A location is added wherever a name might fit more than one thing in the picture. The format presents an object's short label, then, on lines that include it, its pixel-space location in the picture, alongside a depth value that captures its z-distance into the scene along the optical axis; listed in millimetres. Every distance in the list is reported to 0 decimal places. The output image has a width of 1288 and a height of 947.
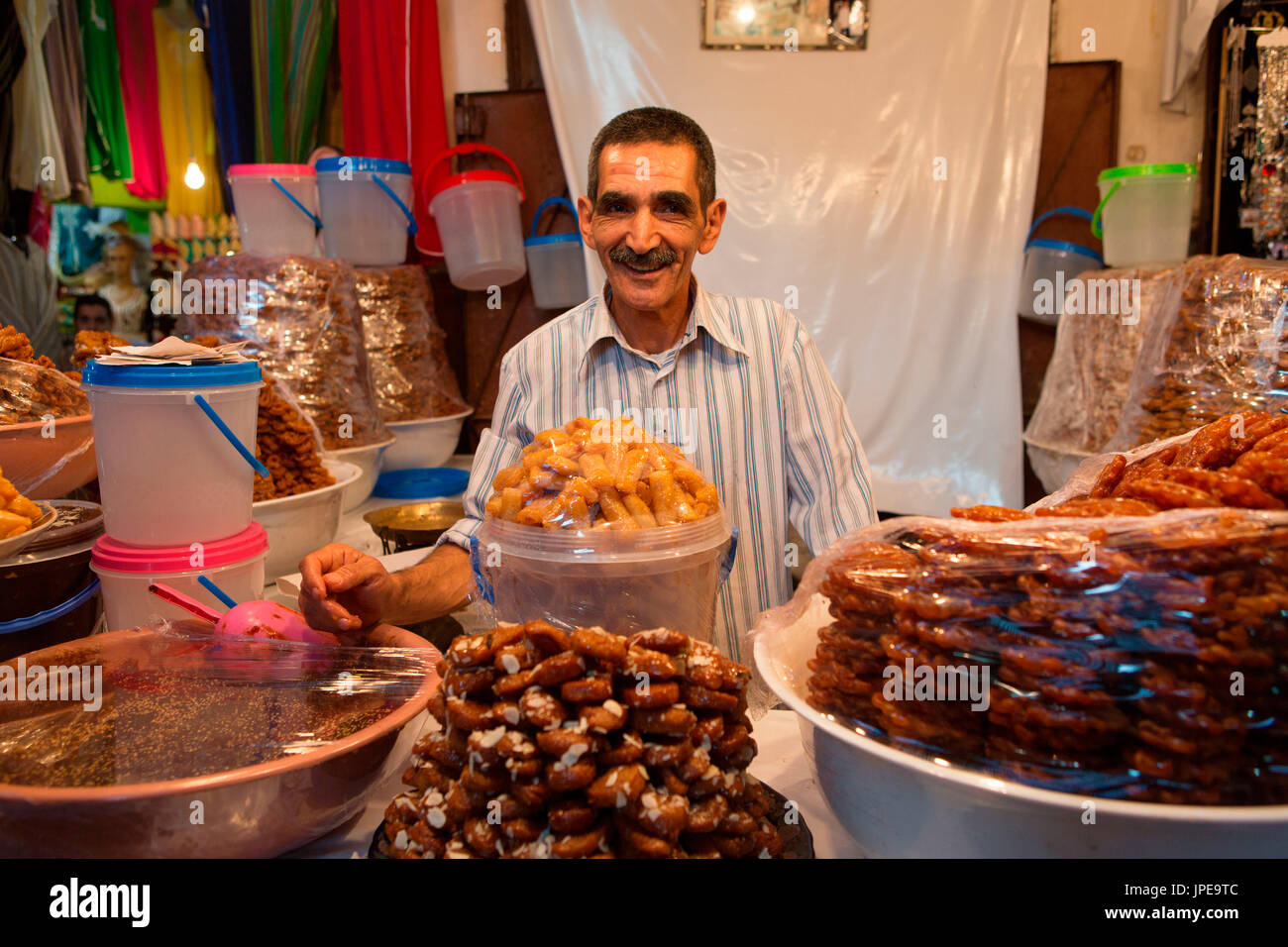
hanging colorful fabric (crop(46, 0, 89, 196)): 3781
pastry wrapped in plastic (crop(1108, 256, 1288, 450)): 1890
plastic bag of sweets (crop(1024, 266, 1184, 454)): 2695
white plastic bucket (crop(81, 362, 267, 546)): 1189
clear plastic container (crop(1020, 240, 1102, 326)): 3252
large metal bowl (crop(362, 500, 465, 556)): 2045
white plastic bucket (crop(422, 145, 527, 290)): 3398
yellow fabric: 3943
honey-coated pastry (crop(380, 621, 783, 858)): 691
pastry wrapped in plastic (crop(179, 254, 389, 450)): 2473
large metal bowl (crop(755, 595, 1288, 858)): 627
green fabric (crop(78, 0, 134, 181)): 3899
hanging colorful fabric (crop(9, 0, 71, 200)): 3654
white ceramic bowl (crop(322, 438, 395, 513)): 2553
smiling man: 1731
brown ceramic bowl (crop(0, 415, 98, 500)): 1505
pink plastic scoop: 1071
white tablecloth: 896
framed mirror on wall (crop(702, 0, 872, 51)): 3299
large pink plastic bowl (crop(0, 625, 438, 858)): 730
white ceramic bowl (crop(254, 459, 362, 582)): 1931
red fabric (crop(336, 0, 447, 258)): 3746
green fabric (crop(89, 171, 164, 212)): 4332
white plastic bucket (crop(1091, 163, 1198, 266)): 2875
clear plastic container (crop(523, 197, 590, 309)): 3699
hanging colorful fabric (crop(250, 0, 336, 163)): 3797
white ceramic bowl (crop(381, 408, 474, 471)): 3303
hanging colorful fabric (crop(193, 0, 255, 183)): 3811
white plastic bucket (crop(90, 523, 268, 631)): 1225
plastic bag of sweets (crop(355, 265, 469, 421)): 3264
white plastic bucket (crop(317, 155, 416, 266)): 3107
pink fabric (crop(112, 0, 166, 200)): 3930
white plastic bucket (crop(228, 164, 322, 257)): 2752
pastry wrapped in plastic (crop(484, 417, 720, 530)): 1068
